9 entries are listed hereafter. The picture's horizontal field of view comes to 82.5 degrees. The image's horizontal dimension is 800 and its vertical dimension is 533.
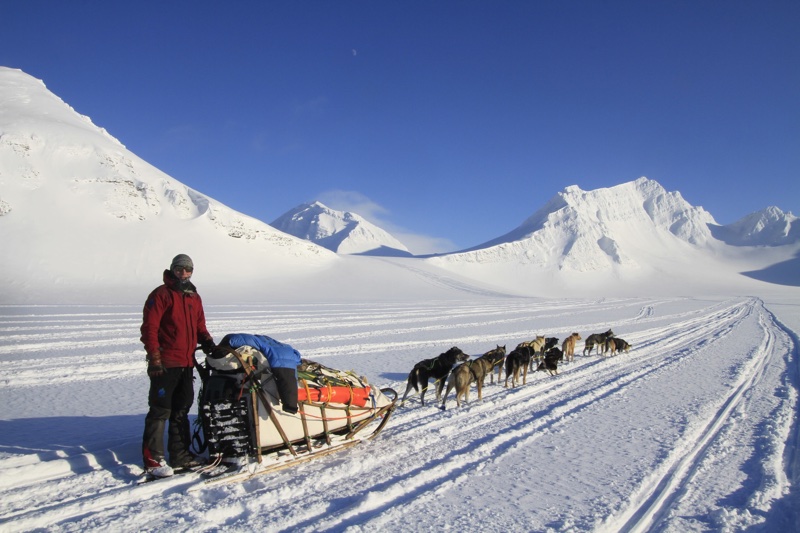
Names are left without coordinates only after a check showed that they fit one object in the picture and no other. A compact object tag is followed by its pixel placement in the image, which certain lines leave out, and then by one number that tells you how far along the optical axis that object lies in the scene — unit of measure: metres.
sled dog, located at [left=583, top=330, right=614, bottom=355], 11.98
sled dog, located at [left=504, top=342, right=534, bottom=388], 8.12
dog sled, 4.08
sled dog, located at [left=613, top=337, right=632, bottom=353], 12.04
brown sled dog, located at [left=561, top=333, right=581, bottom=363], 11.31
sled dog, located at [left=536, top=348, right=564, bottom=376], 9.11
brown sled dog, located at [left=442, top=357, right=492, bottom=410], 6.58
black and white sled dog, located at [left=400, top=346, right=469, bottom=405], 6.84
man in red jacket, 3.92
